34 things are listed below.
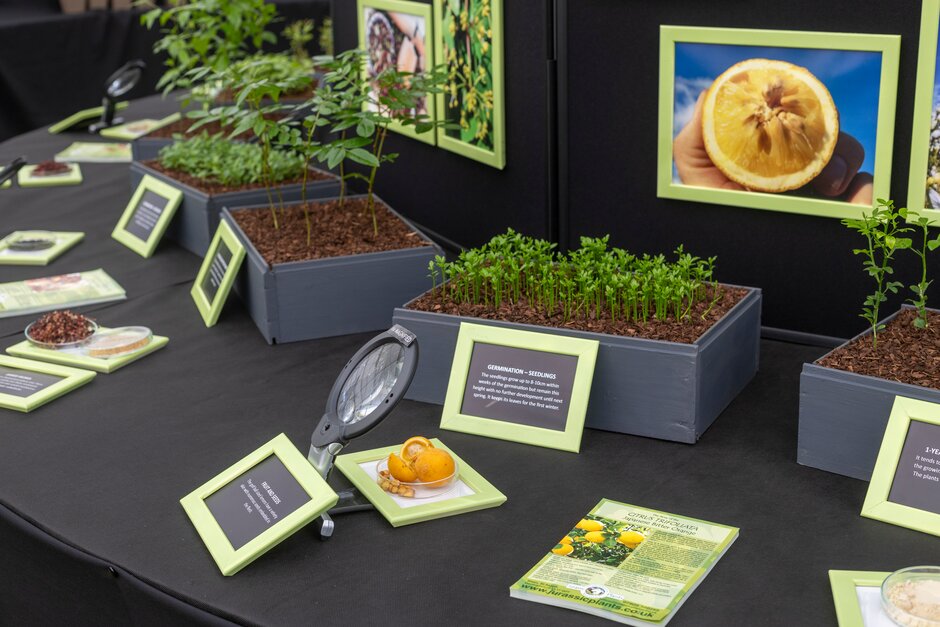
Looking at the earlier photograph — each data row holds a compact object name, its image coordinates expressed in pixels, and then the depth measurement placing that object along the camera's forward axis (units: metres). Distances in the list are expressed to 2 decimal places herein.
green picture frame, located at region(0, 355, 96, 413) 2.33
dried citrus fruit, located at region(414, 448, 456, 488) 1.89
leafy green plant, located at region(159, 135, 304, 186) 3.39
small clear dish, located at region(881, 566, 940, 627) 1.46
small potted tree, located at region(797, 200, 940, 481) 1.88
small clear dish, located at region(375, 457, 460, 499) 1.89
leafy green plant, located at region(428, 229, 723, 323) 2.21
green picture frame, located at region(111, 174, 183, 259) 3.36
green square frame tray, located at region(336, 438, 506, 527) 1.83
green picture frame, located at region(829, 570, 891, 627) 1.52
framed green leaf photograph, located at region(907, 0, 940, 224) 2.17
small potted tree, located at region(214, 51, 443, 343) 2.63
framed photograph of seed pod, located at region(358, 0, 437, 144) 3.29
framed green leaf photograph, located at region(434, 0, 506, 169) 2.94
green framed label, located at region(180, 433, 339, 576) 1.72
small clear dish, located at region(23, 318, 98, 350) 2.57
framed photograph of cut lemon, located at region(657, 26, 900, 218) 2.31
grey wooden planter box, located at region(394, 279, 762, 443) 2.05
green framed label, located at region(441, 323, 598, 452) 2.08
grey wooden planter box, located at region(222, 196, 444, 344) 2.63
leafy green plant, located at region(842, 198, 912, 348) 1.96
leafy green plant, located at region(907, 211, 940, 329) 2.02
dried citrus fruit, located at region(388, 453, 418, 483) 1.89
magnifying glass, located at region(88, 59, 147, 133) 4.58
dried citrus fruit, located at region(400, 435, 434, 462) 1.91
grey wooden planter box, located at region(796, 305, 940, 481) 1.88
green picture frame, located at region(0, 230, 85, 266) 3.25
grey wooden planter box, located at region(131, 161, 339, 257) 3.27
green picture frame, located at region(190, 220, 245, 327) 2.76
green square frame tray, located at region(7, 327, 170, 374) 2.51
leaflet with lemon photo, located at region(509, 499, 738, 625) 1.57
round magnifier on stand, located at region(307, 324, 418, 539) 1.74
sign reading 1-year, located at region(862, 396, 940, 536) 1.77
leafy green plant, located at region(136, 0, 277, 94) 3.98
